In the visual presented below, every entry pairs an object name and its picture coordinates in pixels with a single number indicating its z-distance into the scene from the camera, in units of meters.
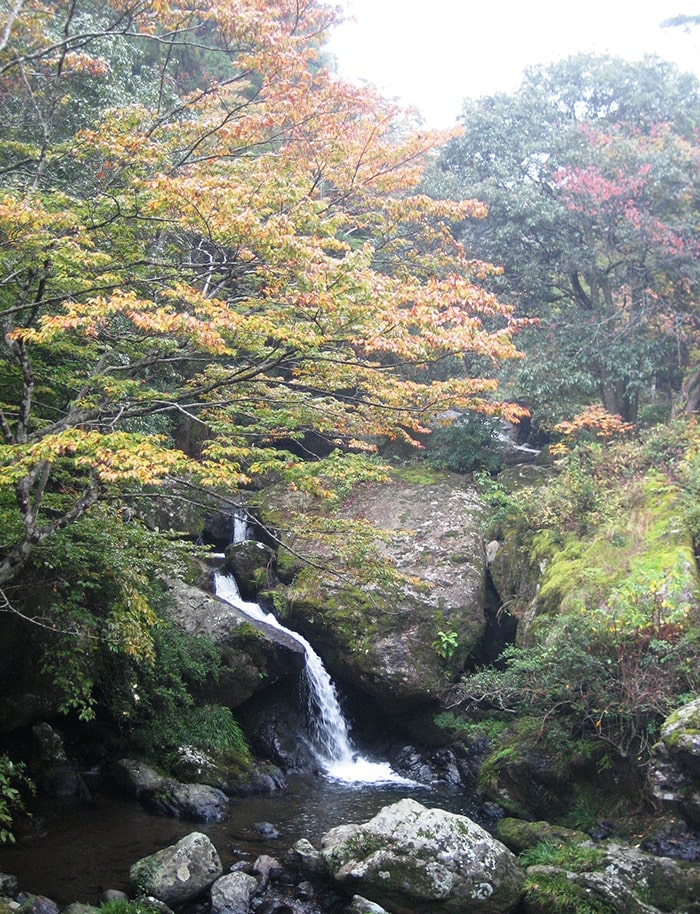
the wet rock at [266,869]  7.40
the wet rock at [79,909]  6.12
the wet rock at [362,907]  6.73
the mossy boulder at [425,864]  6.77
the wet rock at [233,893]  6.82
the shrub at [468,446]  17.00
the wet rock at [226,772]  9.88
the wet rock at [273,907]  6.88
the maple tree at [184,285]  6.48
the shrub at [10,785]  5.75
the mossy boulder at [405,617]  11.63
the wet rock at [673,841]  7.31
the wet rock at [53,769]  8.99
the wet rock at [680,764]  7.27
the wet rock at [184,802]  8.96
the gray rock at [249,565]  13.36
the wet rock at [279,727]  11.41
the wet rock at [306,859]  7.46
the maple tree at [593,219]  16.42
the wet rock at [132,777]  9.25
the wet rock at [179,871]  6.81
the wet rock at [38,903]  6.13
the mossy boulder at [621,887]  6.56
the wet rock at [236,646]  11.32
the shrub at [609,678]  8.32
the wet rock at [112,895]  6.57
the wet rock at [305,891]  7.16
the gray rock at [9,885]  6.44
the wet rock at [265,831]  8.55
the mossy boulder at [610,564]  9.28
